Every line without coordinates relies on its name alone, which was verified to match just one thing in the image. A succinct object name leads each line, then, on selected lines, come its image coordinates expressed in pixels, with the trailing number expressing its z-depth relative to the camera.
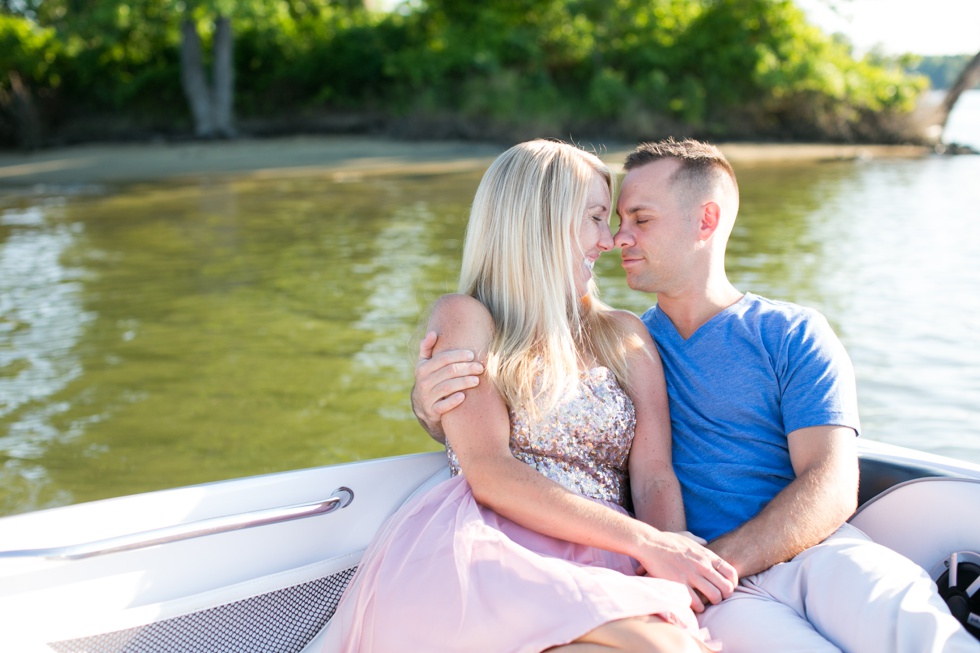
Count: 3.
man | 1.96
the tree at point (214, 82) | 22.69
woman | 1.88
